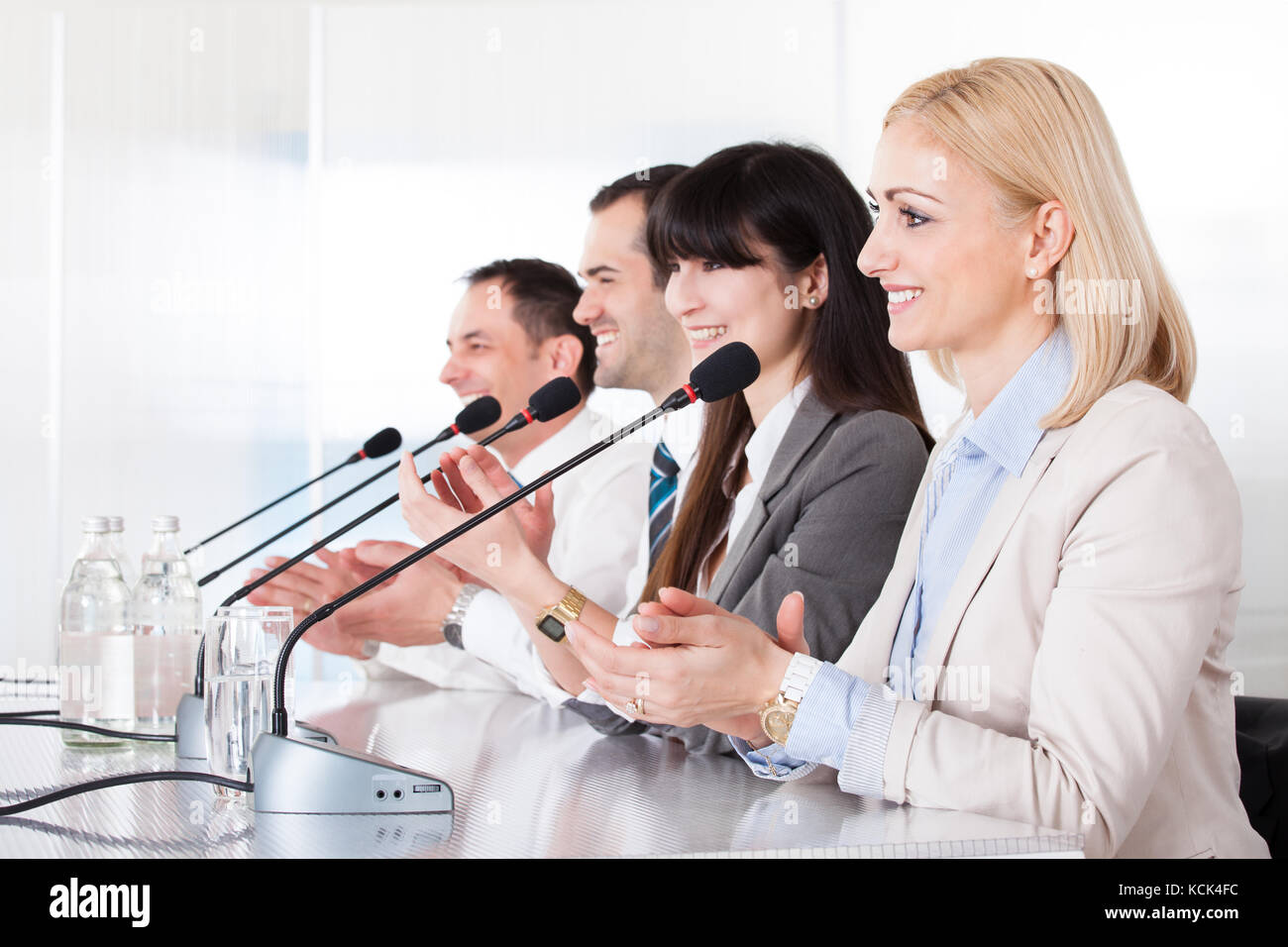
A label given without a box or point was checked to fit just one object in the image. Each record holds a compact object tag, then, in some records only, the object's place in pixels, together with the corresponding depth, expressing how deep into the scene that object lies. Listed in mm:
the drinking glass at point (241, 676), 1119
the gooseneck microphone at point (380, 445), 1791
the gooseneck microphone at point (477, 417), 1765
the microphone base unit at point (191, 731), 1288
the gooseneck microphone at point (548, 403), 1513
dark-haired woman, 1471
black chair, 1229
